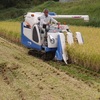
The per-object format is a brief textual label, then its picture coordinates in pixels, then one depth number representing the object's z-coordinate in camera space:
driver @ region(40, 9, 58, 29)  12.81
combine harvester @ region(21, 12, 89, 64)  11.77
